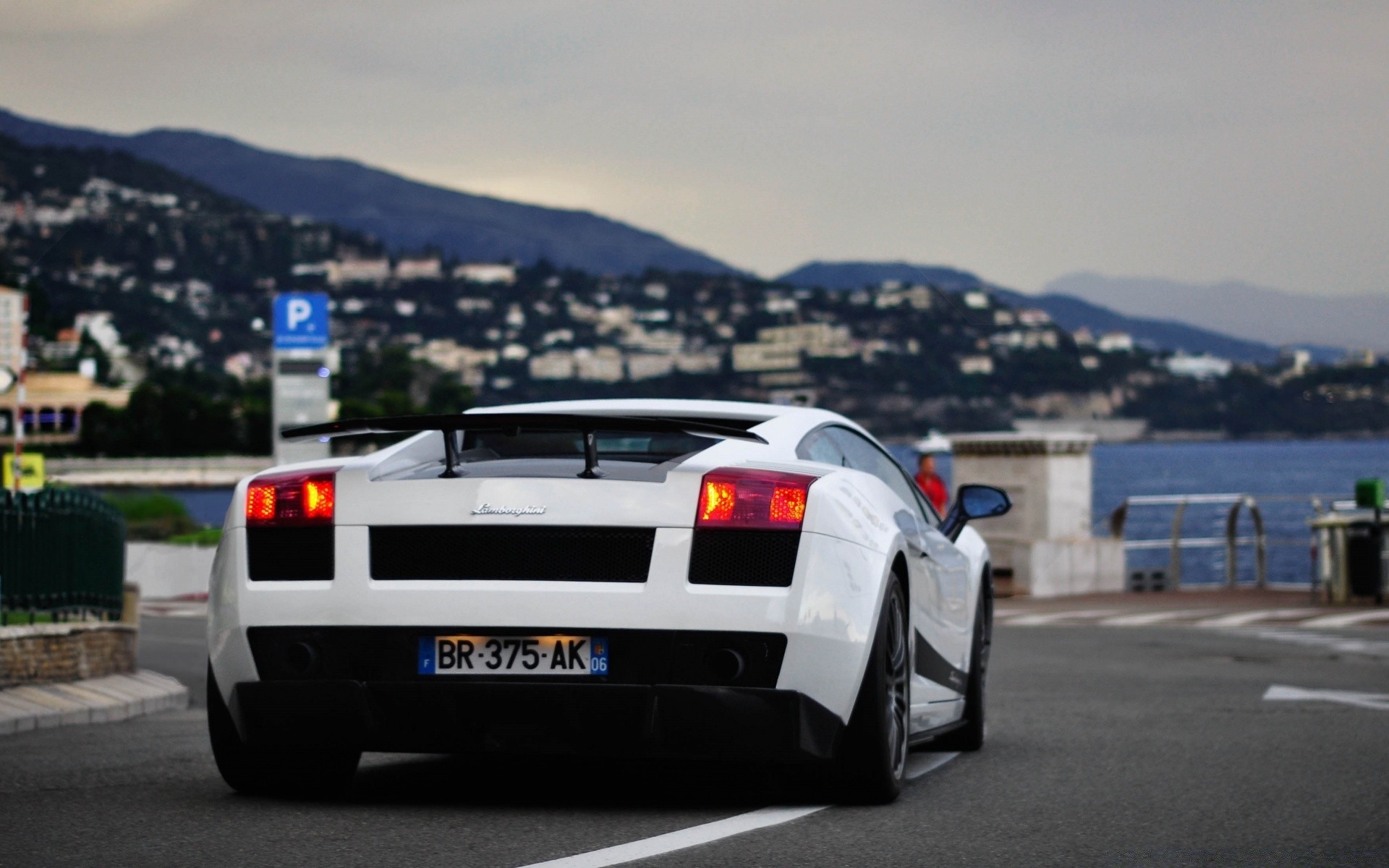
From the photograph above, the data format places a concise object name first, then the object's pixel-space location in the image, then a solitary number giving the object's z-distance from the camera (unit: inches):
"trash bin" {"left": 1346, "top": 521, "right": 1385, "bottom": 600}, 971.3
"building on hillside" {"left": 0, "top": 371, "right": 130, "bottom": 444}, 7335.1
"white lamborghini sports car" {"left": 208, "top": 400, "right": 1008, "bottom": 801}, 233.8
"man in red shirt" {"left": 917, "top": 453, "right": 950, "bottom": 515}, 833.5
